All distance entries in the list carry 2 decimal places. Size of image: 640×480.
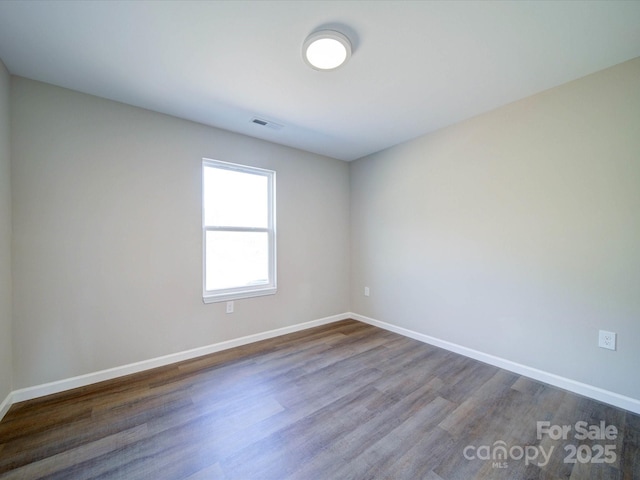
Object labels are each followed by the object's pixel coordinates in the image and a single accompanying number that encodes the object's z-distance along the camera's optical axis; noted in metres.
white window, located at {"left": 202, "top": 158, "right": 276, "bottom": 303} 2.79
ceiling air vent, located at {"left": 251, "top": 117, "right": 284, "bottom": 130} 2.61
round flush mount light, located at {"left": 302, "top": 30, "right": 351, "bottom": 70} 1.55
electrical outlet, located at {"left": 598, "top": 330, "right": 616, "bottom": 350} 1.85
